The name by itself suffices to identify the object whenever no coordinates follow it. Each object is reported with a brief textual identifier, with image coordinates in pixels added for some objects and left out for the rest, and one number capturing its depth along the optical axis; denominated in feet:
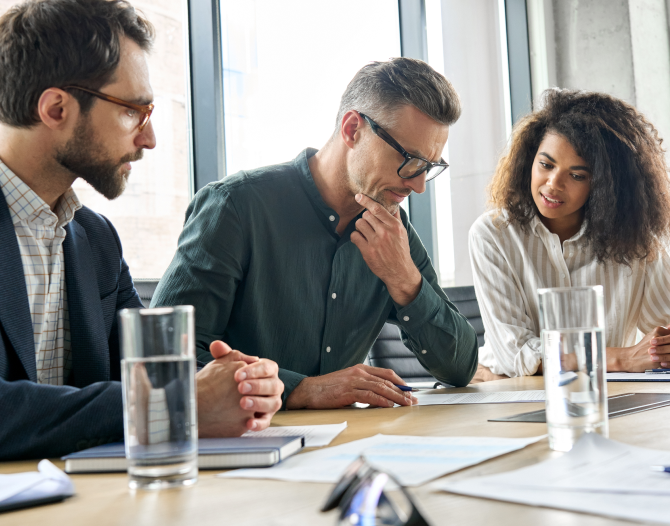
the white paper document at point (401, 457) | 2.30
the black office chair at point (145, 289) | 6.50
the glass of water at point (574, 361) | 2.52
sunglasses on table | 1.55
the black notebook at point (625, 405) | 3.50
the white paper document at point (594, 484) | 1.81
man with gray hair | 5.43
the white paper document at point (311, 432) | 3.03
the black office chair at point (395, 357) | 8.34
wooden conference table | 1.82
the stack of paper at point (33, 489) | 2.04
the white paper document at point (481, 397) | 4.39
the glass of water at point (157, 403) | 2.19
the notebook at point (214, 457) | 2.49
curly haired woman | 7.95
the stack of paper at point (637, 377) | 5.49
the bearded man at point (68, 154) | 4.39
